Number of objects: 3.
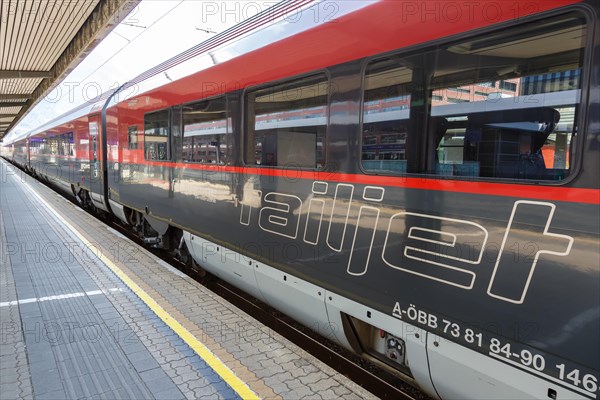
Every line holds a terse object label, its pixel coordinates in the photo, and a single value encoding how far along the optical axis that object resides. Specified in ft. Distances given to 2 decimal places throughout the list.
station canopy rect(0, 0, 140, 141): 30.32
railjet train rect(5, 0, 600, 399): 6.03
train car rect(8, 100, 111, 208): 32.83
